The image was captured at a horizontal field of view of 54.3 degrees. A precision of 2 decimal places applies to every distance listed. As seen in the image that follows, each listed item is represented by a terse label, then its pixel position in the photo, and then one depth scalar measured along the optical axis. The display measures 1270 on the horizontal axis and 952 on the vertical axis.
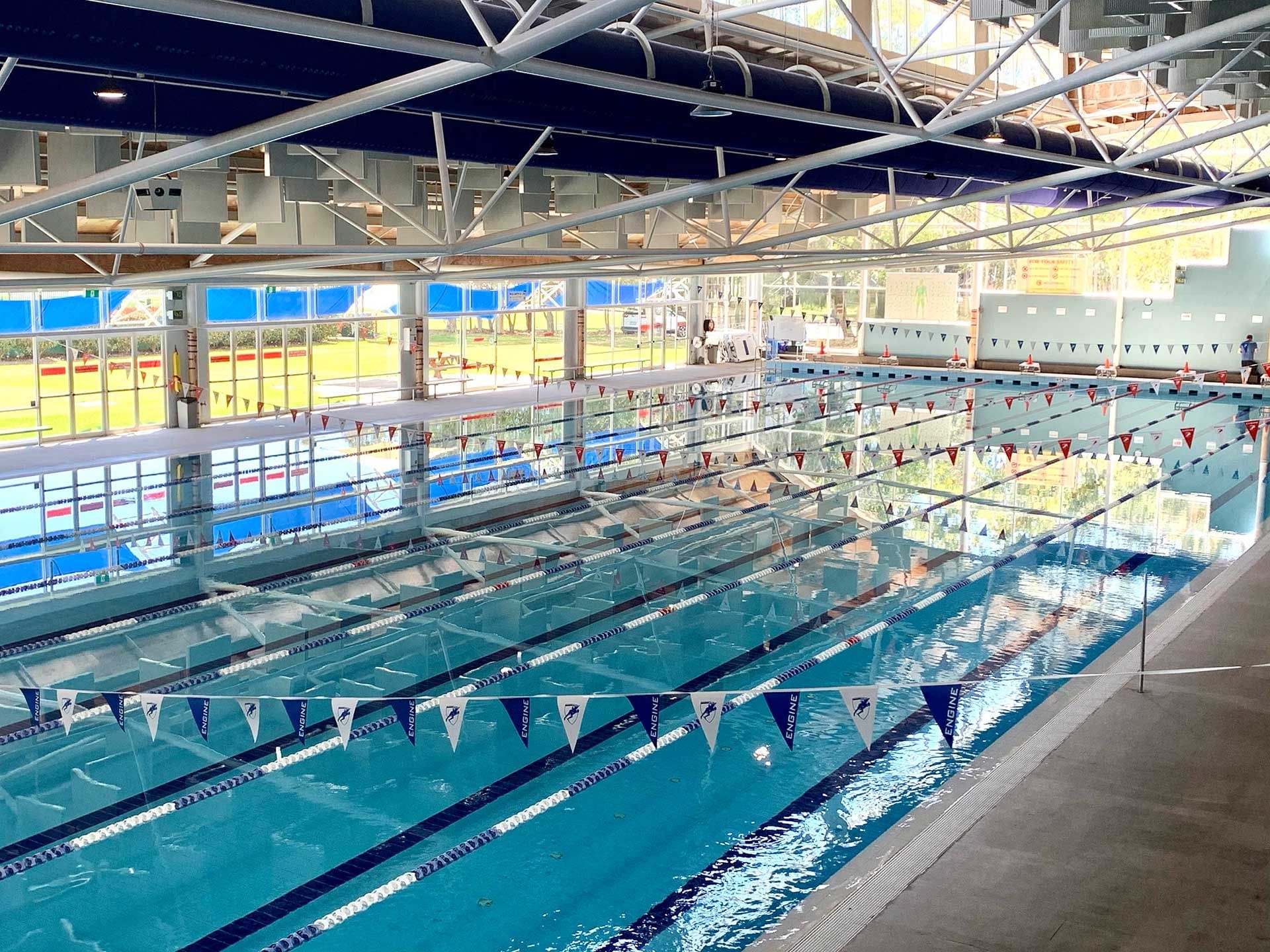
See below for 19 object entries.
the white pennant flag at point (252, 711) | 6.55
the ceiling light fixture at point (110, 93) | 6.83
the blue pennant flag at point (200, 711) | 6.80
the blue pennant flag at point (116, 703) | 6.76
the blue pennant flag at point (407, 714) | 6.73
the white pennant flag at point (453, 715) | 6.76
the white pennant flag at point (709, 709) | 6.64
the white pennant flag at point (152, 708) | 6.50
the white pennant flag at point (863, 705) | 6.62
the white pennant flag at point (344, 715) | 6.43
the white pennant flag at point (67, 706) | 7.04
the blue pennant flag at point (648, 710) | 6.50
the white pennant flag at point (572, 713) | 6.51
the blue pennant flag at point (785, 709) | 6.54
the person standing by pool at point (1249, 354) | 28.41
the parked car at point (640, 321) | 33.31
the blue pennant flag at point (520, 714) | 6.73
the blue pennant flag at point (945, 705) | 6.65
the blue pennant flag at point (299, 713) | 7.06
